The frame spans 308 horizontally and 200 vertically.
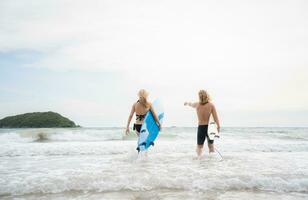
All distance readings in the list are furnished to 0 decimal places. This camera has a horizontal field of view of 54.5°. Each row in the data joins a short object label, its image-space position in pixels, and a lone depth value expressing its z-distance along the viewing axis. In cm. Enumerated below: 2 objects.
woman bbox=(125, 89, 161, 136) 746
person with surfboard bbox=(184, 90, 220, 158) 737
